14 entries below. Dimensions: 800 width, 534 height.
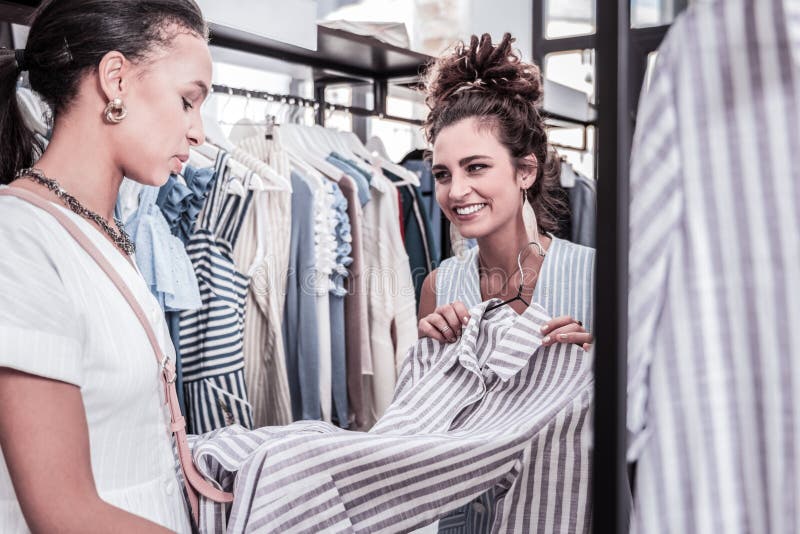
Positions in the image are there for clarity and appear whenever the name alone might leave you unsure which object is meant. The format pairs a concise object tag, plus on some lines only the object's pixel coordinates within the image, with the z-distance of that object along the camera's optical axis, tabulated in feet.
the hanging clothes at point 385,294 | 9.29
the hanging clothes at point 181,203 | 6.97
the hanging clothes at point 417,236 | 9.82
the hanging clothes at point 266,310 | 8.02
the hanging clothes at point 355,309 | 8.93
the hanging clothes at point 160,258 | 6.56
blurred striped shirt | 1.86
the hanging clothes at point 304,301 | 8.35
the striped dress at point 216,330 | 7.24
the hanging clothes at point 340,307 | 8.68
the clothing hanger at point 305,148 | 9.00
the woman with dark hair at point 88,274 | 2.63
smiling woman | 6.11
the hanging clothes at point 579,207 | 10.74
